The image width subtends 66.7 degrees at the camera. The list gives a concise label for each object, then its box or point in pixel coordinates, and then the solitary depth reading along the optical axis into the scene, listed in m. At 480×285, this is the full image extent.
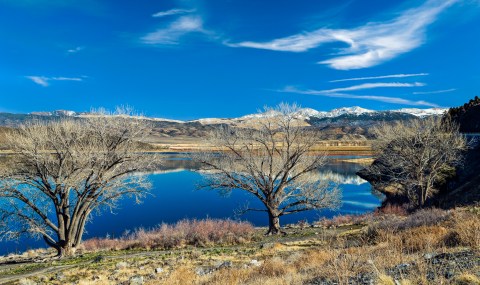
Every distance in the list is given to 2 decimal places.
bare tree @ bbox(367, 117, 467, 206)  33.72
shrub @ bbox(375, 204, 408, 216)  33.76
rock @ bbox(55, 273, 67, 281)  15.25
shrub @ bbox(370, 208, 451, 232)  16.91
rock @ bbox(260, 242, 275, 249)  21.02
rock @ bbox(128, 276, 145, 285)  13.11
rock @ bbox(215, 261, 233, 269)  15.02
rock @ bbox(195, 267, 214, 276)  13.84
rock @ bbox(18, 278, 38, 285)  14.17
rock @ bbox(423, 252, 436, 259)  8.96
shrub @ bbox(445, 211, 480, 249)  10.40
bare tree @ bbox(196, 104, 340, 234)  27.78
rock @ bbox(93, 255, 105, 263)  19.52
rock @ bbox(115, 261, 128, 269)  16.81
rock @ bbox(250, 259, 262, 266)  14.72
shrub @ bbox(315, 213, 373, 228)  30.65
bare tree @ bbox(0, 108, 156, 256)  22.09
